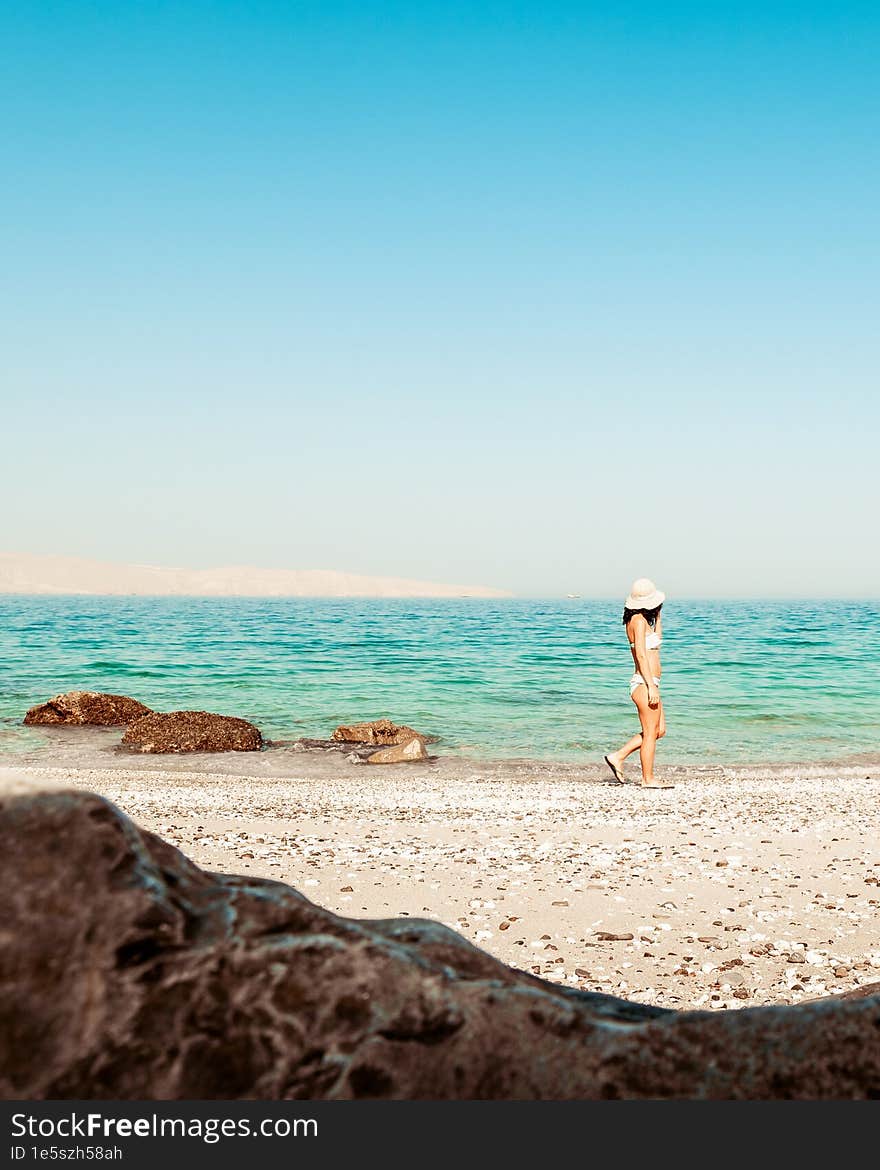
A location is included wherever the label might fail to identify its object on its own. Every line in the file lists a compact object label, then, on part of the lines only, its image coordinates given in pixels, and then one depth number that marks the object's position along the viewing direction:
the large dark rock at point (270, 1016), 1.64
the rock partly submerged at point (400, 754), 16.42
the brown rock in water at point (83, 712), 20.05
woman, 12.50
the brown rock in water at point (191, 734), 17.44
